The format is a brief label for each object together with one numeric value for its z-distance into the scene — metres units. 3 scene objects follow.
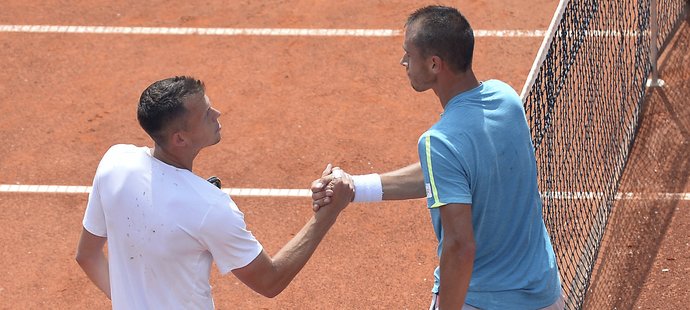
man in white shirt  10.27
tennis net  14.65
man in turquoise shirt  10.24
